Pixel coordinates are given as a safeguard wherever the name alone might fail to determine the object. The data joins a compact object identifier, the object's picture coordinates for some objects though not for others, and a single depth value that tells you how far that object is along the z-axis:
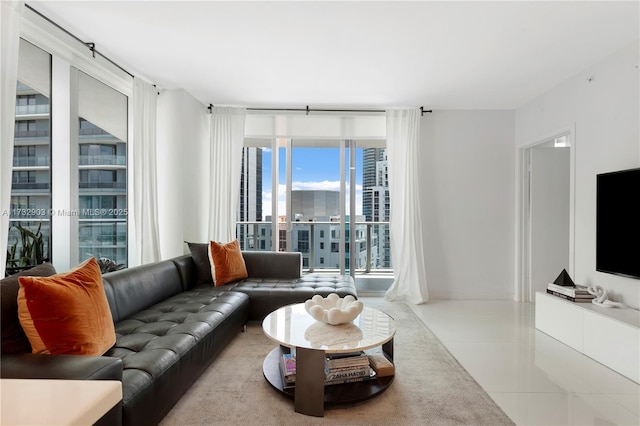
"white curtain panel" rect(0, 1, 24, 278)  1.97
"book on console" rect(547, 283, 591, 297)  3.05
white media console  2.40
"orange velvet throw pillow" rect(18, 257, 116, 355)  1.54
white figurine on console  2.83
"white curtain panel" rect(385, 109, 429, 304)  4.53
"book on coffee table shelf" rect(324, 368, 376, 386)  2.11
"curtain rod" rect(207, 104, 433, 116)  4.60
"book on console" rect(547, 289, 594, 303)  3.03
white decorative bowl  2.21
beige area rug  1.87
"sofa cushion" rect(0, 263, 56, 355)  1.52
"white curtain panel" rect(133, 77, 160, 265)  3.47
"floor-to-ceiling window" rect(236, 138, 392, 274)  4.91
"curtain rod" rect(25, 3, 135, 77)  2.44
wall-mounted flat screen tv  2.70
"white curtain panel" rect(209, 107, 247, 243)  4.55
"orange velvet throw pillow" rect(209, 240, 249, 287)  3.57
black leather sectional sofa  1.44
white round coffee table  1.90
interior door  4.44
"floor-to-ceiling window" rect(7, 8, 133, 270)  2.57
